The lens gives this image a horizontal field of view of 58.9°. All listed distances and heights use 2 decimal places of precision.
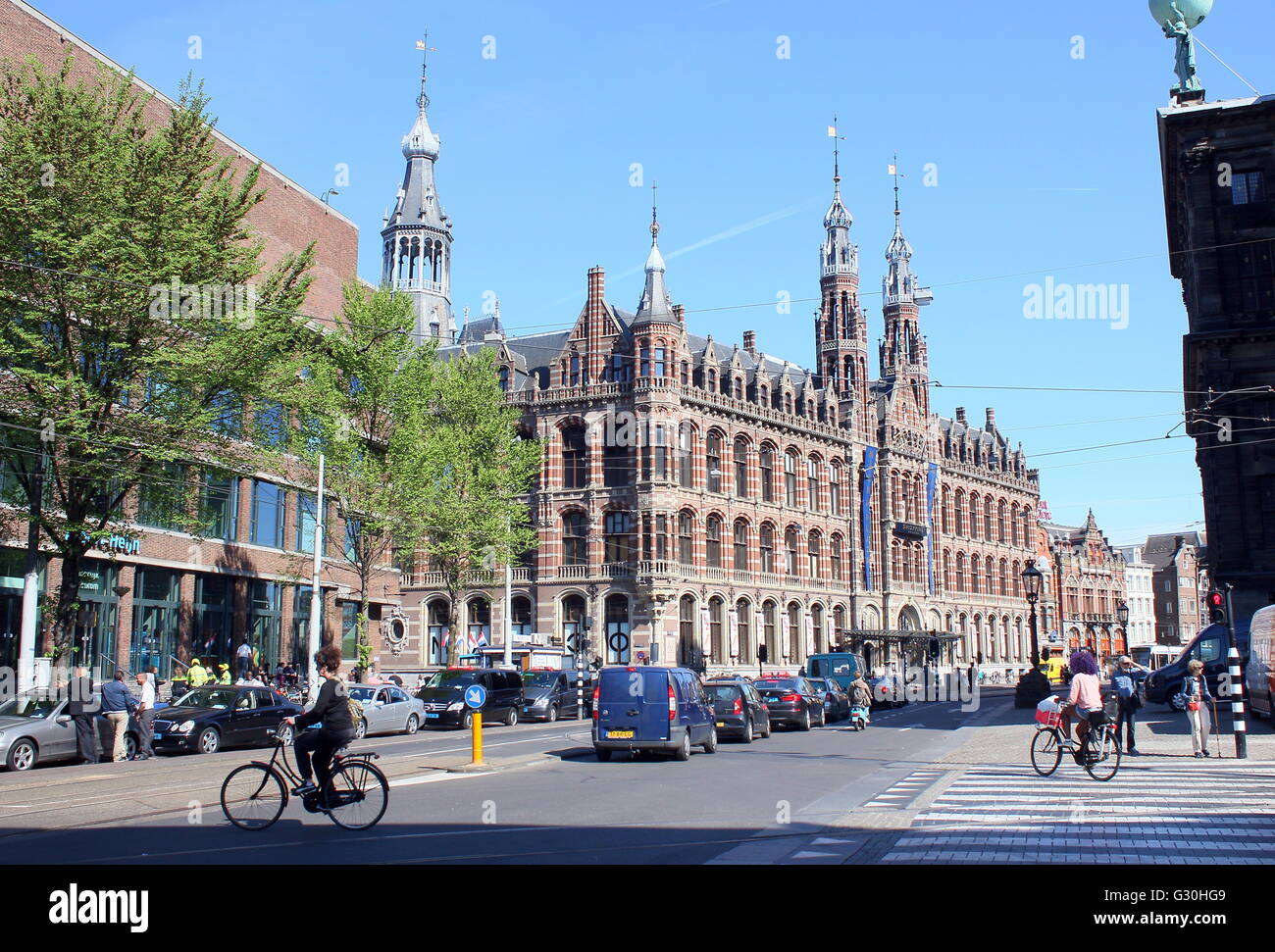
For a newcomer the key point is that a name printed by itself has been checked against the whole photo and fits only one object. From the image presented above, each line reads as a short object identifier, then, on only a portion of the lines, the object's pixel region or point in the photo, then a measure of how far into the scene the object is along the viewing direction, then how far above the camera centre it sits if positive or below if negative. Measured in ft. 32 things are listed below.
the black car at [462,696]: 103.19 -7.27
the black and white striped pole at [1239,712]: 62.69 -5.90
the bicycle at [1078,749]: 52.37 -6.74
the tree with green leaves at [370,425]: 119.14 +20.78
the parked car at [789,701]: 98.78 -7.66
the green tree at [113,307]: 72.54 +21.06
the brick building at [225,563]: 100.94 +5.94
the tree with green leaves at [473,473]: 132.05 +17.51
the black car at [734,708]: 80.33 -6.72
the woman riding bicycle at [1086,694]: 53.01 -4.03
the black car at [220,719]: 76.13 -6.72
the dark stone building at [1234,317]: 112.16 +29.21
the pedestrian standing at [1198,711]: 63.72 -5.88
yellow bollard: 60.48 -6.68
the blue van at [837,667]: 135.74 -6.54
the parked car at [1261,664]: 83.47 -4.48
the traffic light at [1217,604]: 72.48 +0.16
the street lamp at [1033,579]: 122.86 +3.31
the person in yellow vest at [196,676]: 96.32 -4.54
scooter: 96.37 -8.93
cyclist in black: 35.17 -3.31
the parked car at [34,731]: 65.36 -6.32
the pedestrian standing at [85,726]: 69.15 -6.18
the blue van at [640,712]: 64.28 -5.51
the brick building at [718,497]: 179.63 +20.76
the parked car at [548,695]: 113.29 -8.01
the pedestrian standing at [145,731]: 74.28 -7.13
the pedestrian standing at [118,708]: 70.38 -5.24
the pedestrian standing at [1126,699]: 62.28 -5.14
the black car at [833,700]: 114.01 -8.94
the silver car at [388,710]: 91.91 -7.64
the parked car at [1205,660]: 104.73 -5.06
